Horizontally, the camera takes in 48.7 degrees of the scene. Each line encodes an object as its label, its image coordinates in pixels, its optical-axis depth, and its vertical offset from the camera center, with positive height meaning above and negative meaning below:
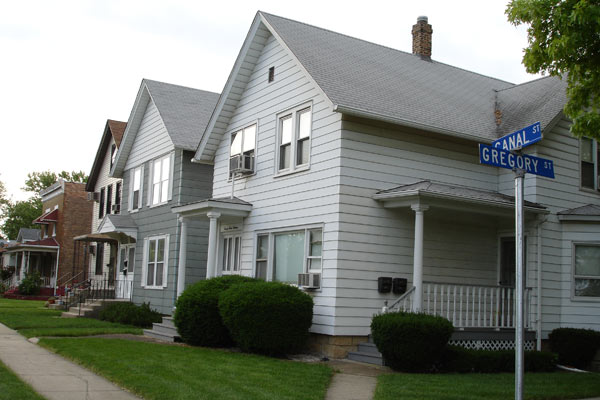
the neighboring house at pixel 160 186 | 22.61 +2.98
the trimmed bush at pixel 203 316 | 14.90 -1.04
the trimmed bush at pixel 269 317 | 13.41 -0.89
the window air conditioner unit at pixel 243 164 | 17.81 +2.90
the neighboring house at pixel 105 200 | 29.25 +3.10
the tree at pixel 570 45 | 10.14 +3.81
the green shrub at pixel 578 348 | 15.05 -1.36
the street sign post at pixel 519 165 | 6.07 +1.23
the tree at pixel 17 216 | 77.62 +5.29
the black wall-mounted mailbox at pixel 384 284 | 14.38 -0.13
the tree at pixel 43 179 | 82.62 +10.39
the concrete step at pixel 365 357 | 13.13 -1.61
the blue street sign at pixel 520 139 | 6.54 +1.47
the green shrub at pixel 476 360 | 12.54 -1.48
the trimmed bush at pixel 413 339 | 11.91 -1.08
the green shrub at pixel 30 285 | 39.38 -1.38
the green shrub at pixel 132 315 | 21.30 -1.58
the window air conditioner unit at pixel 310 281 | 14.67 -0.13
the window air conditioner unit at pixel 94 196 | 33.16 +3.42
